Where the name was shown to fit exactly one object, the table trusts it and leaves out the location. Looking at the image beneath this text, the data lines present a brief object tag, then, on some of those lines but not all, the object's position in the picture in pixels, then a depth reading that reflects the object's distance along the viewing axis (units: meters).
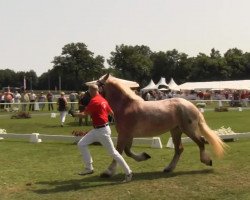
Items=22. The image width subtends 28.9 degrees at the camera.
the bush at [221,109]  38.78
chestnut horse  10.64
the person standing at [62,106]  26.94
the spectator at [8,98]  42.31
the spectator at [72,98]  40.65
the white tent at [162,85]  79.59
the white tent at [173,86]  73.75
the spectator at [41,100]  45.80
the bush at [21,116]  33.00
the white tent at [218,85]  63.21
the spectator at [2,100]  43.46
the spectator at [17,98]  46.28
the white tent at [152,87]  76.62
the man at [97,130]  10.12
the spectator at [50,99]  44.83
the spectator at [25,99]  42.75
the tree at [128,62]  119.81
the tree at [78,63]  118.44
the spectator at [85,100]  20.64
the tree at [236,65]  122.12
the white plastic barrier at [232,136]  16.45
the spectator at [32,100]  44.18
